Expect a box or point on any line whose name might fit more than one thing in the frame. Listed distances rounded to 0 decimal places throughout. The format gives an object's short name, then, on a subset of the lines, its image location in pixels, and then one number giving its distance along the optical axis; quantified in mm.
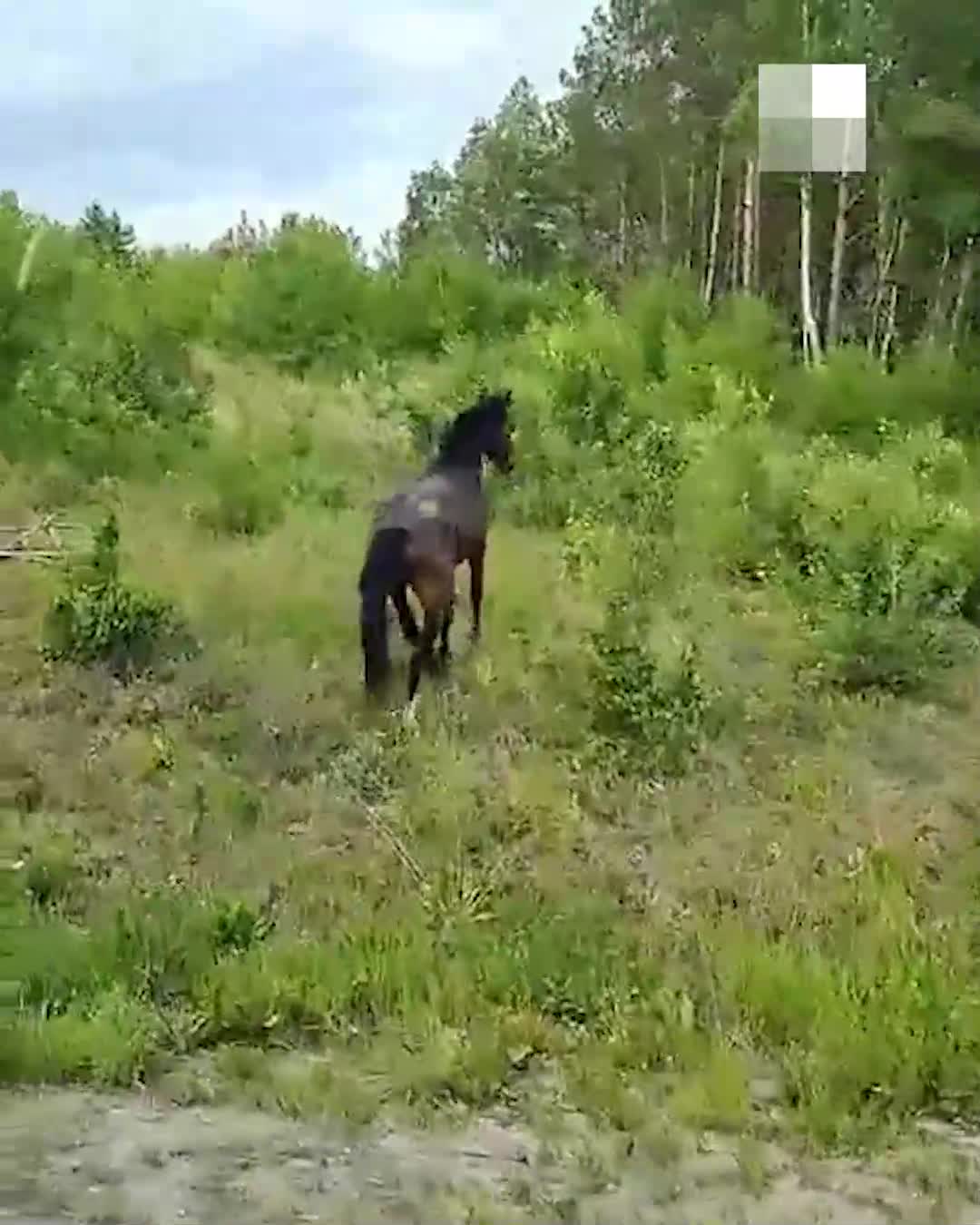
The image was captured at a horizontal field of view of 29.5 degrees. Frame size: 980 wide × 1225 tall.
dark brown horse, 8531
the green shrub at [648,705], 8508
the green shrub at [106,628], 9344
